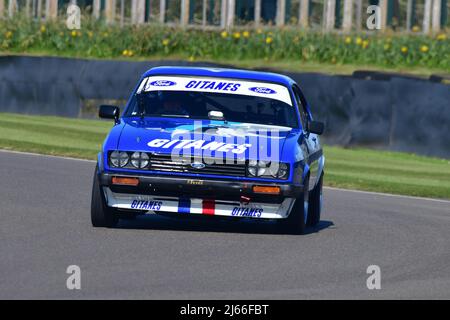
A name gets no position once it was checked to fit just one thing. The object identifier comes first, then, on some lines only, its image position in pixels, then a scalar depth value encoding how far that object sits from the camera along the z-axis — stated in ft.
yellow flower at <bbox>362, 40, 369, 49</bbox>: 104.88
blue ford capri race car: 38.22
